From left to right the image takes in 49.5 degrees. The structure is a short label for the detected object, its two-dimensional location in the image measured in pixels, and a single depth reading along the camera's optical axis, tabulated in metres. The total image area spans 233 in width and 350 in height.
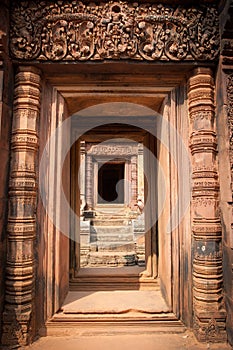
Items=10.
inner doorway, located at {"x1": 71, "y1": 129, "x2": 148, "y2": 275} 7.98
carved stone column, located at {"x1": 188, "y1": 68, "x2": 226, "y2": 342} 2.24
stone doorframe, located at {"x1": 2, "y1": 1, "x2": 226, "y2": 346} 2.35
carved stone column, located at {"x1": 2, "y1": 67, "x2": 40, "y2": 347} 2.23
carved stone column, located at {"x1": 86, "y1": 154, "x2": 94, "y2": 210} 10.67
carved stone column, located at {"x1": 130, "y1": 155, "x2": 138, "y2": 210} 10.69
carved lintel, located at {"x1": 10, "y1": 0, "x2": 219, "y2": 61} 2.39
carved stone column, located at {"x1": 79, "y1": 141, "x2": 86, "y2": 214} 10.26
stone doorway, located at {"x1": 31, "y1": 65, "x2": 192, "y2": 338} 2.49
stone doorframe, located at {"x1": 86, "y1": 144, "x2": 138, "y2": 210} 10.45
